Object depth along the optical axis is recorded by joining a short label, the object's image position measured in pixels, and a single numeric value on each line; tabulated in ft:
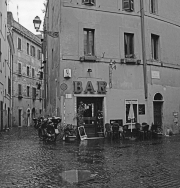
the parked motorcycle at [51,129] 49.78
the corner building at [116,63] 54.95
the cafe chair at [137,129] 55.47
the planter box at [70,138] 49.55
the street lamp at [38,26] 55.64
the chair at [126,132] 54.86
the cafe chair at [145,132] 54.90
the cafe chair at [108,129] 54.65
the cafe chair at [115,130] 53.88
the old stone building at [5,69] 89.04
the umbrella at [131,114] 54.19
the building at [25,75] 130.31
